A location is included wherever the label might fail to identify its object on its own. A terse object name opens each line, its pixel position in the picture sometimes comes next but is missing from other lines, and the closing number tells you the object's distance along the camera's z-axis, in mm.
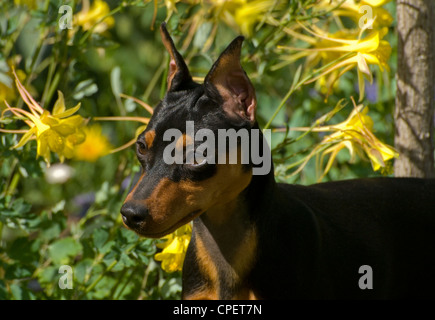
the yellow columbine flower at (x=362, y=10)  1183
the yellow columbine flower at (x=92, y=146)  1800
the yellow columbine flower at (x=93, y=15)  1332
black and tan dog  966
